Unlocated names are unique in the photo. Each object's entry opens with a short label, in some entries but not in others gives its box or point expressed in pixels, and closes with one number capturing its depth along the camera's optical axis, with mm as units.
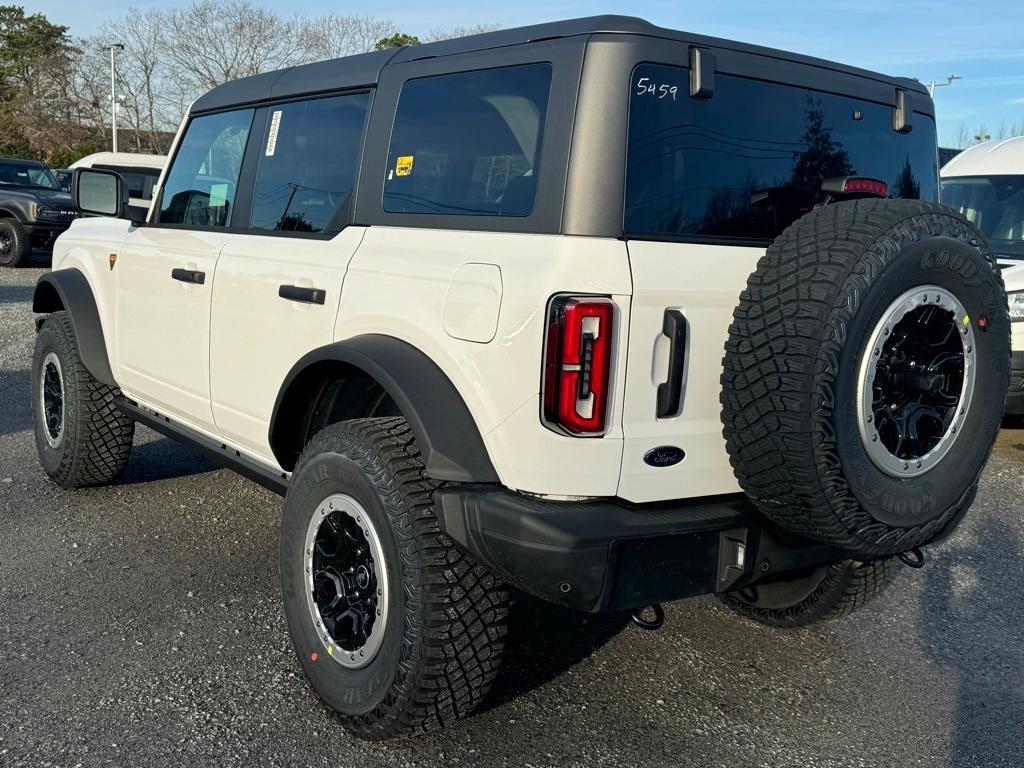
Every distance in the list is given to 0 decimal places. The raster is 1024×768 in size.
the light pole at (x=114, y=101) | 41094
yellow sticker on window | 3171
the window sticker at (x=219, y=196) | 4129
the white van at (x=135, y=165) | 13977
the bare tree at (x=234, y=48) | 38062
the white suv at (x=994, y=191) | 8366
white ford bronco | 2502
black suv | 16203
